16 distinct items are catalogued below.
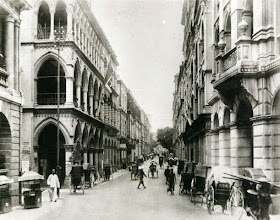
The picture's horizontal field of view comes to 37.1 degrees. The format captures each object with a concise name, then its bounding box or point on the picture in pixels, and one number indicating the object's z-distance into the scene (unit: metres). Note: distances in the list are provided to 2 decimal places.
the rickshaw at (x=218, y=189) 14.73
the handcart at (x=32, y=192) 17.92
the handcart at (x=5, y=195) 16.08
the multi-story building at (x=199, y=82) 25.89
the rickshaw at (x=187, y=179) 22.49
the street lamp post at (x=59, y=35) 29.00
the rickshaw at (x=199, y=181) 19.00
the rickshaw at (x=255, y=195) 11.20
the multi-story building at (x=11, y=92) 18.59
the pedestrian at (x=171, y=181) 23.31
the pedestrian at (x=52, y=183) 20.80
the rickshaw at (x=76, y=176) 24.11
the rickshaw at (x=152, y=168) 39.25
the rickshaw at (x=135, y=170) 37.38
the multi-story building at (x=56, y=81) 30.06
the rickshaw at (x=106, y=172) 35.70
